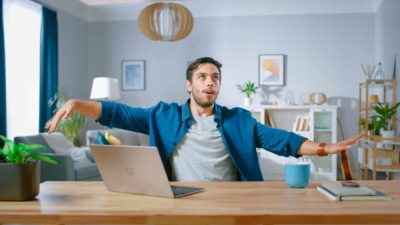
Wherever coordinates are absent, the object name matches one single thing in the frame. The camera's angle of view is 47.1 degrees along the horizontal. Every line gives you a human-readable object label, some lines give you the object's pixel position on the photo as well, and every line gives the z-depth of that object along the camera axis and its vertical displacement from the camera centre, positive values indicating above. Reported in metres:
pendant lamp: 5.74 +1.04
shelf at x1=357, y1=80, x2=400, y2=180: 4.65 -0.43
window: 5.57 +0.49
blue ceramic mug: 1.58 -0.24
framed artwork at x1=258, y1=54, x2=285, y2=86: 6.72 +0.52
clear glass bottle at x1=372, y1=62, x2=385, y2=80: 5.39 +0.36
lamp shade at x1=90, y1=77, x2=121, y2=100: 6.14 +0.19
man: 2.04 -0.14
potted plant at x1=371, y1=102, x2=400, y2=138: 4.68 -0.16
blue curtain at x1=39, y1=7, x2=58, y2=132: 6.07 +0.55
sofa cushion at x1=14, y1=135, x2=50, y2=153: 4.64 -0.39
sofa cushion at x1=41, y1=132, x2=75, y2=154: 5.05 -0.45
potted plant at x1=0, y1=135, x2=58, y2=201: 1.38 -0.22
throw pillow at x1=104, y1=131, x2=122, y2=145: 5.46 -0.44
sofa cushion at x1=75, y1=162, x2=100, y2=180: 4.73 -0.72
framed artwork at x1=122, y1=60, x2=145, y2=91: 7.14 +0.46
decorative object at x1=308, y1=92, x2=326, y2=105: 6.39 +0.10
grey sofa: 4.45 -0.66
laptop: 1.38 -0.21
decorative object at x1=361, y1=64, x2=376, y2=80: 6.24 +0.51
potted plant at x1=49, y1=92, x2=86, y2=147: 6.14 -0.27
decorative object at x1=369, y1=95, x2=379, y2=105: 5.55 +0.08
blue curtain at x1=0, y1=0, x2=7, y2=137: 5.20 +0.22
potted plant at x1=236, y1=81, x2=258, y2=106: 6.62 +0.20
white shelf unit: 6.31 -0.43
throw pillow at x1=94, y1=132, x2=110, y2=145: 4.83 -0.38
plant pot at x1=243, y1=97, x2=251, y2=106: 6.61 +0.05
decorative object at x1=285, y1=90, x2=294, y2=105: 6.52 +0.11
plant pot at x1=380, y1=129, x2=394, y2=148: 4.65 -0.29
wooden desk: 1.20 -0.29
